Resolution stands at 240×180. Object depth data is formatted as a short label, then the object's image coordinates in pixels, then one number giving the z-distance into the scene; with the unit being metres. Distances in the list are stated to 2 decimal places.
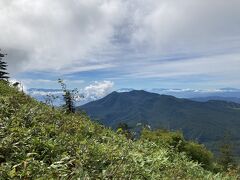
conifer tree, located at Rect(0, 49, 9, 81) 26.18
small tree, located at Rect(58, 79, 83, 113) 9.84
